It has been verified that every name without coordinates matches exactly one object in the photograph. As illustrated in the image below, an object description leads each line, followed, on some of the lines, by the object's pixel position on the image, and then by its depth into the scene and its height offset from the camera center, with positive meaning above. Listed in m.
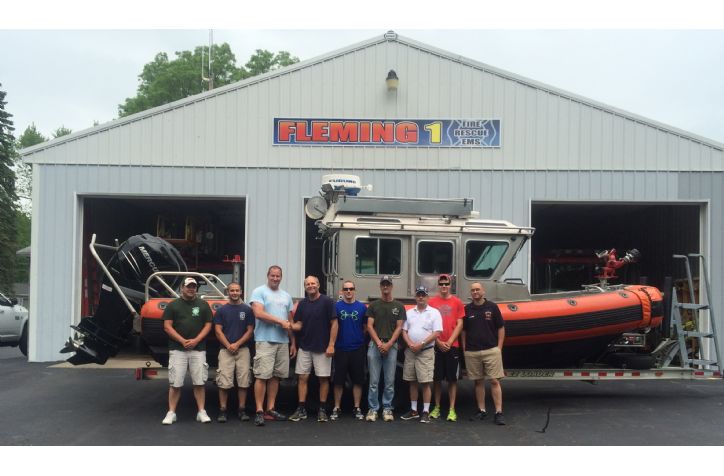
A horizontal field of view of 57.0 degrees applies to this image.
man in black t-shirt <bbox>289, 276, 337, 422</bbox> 7.82 -1.06
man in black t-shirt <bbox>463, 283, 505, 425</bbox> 7.87 -1.16
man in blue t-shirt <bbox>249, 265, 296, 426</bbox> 7.74 -1.09
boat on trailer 8.59 -0.58
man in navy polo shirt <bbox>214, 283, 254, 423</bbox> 7.82 -1.16
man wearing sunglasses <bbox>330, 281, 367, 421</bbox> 7.89 -1.13
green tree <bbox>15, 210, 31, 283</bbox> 50.36 -0.20
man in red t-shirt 7.98 -1.09
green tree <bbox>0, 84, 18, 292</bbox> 38.16 +1.63
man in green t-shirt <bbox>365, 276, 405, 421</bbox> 7.84 -1.15
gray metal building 13.74 +1.80
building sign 13.84 +2.28
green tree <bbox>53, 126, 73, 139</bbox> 61.97 +10.12
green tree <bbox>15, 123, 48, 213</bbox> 57.78 +6.05
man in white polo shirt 7.80 -1.14
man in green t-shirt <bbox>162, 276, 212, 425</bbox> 7.71 -1.14
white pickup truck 15.84 -2.06
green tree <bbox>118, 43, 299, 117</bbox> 41.06 +10.72
